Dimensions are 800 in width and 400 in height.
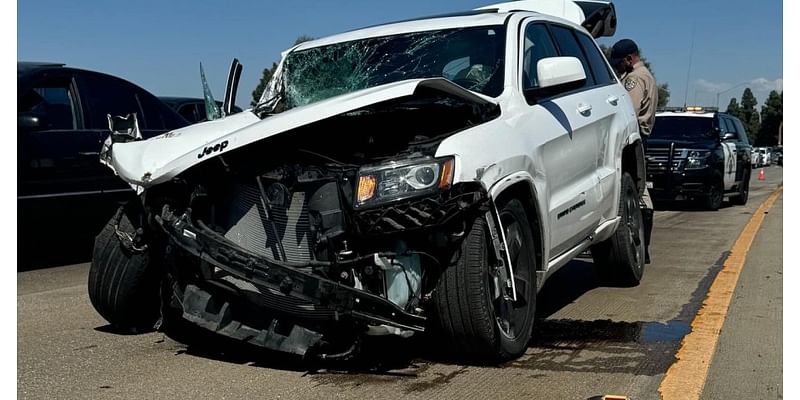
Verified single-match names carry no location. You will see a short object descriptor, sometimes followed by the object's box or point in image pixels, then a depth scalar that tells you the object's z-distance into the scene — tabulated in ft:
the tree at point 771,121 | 374.59
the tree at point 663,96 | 201.27
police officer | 26.32
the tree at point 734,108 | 400.06
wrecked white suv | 12.41
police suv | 49.85
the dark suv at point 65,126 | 23.54
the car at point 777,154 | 233.02
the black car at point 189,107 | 36.83
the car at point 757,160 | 192.05
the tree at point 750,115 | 410.88
